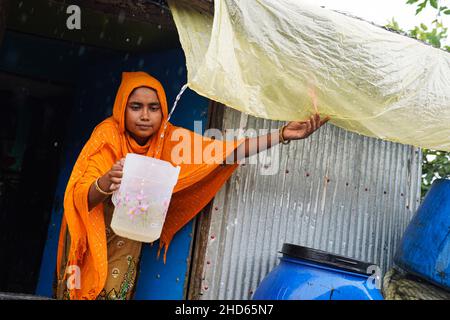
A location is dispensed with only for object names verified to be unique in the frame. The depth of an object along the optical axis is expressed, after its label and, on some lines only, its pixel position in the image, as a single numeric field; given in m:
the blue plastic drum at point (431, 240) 4.41
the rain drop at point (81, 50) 5.58
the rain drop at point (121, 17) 4.07
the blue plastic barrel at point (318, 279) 3.78
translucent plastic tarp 3.43
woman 3.84
